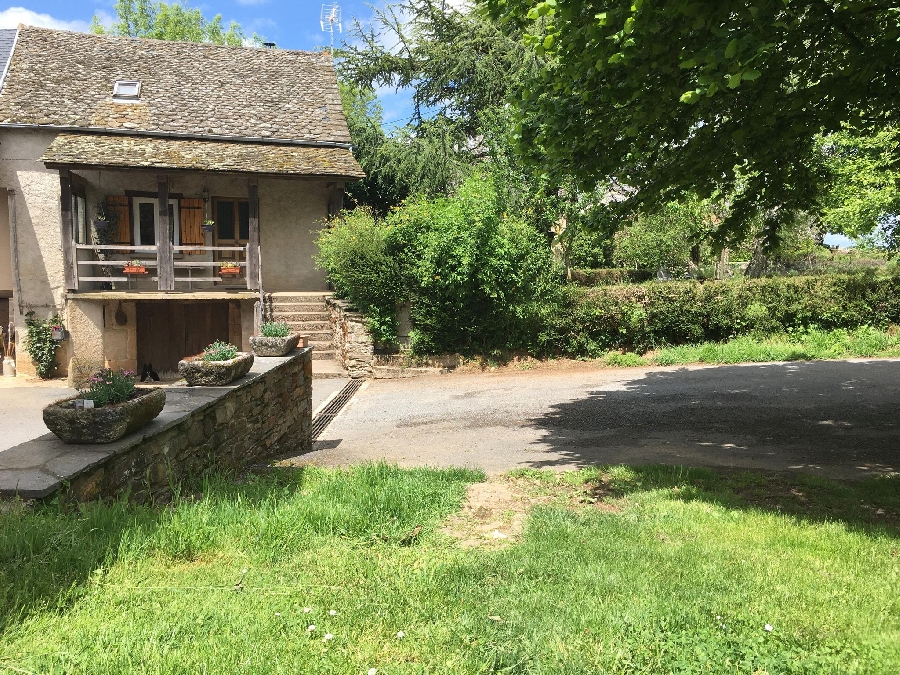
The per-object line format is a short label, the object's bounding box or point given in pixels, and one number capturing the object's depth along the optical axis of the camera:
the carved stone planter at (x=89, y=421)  4.07
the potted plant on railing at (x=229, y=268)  16.14
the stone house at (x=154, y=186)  15.20
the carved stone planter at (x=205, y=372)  6.37
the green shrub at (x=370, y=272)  14.43
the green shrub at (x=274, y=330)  8.91
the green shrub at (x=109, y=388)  4.34
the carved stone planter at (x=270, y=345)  8.71
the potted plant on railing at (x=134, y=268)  15.22
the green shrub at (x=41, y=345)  14.99
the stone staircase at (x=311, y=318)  15.78
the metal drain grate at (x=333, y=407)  10.21
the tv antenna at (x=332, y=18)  25.92
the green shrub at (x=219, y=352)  6.63
